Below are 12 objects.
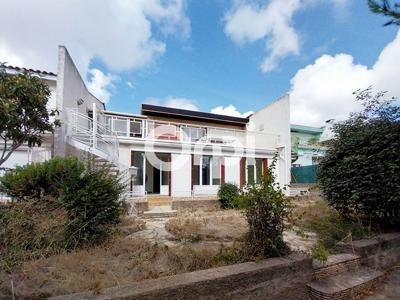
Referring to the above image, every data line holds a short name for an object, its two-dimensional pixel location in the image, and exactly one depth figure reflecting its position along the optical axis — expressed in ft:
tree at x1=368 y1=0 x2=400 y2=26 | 13.37
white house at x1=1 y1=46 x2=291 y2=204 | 30.89
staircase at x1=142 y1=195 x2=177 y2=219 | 31.58
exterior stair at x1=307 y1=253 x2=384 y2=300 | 11.50
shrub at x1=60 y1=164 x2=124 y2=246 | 14.99
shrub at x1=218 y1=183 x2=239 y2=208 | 39.96
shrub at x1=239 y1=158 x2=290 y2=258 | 11.74
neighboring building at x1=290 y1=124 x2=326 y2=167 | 79.95
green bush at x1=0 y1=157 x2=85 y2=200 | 20.17
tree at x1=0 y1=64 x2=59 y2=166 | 20.47
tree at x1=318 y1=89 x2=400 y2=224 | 17.01
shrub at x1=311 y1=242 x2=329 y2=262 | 12.23
